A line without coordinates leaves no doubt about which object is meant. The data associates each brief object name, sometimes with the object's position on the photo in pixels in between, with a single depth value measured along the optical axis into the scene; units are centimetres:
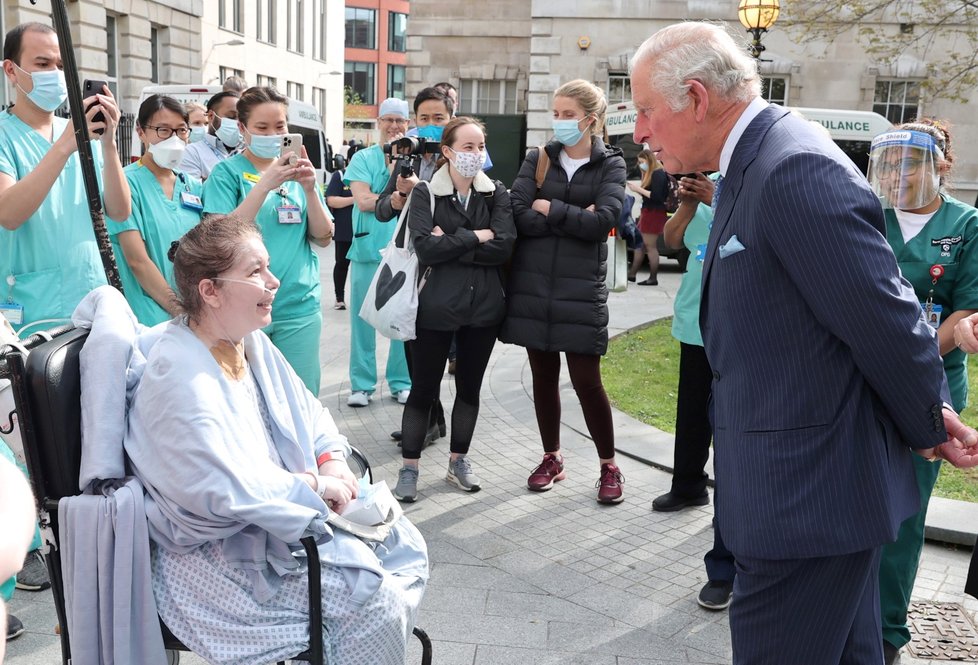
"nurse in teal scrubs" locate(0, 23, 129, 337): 362
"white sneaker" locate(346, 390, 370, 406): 682
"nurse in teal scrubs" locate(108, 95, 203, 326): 413
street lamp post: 1436
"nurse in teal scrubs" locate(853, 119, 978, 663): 330
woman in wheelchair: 248
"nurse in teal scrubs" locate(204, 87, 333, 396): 447
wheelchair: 238
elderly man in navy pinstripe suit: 206
